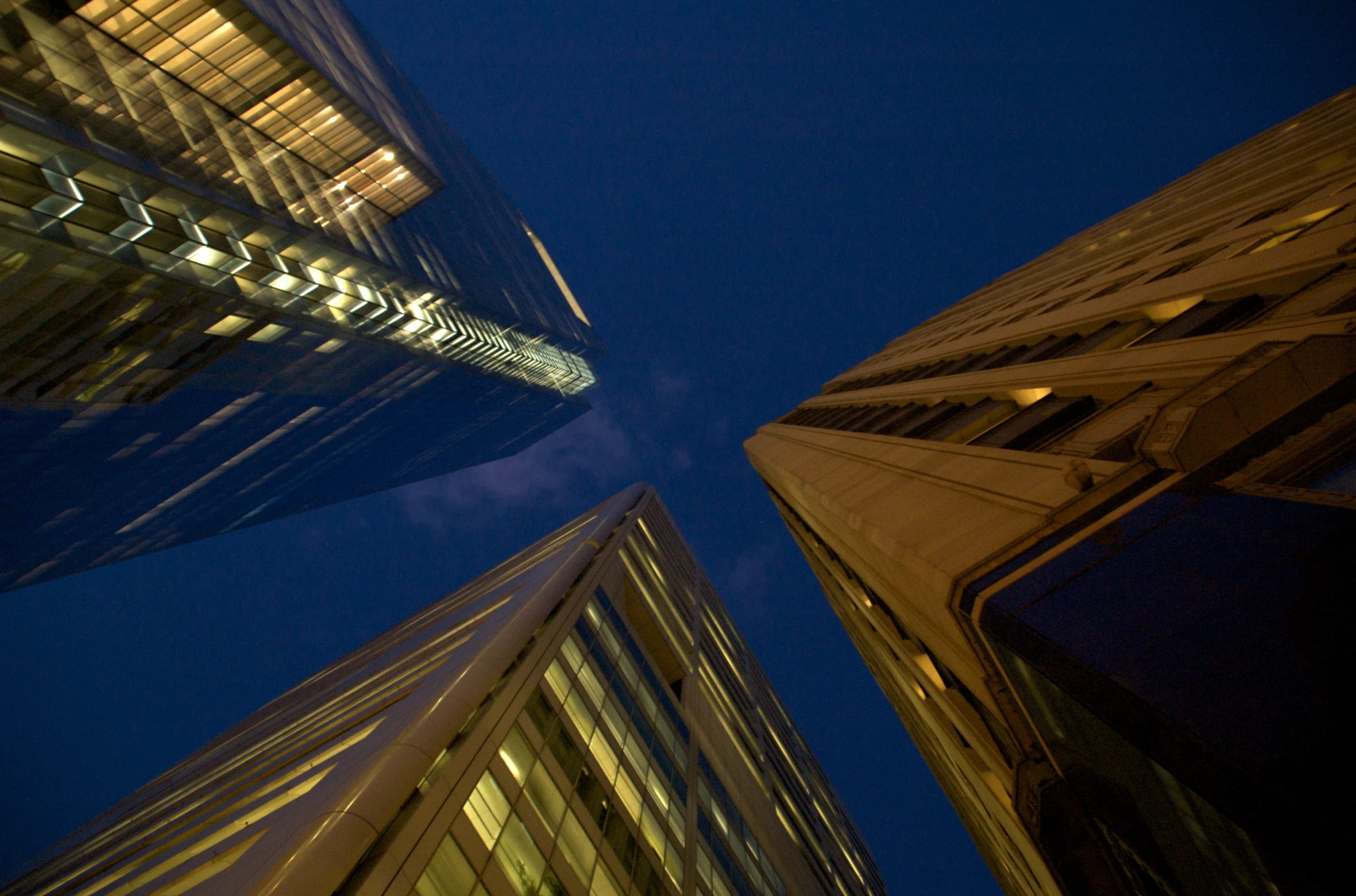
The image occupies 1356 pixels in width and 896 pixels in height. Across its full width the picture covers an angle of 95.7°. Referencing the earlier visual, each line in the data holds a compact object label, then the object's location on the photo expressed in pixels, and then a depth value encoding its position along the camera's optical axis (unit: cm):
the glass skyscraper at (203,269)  2277
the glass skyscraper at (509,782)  1066
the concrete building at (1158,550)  523
